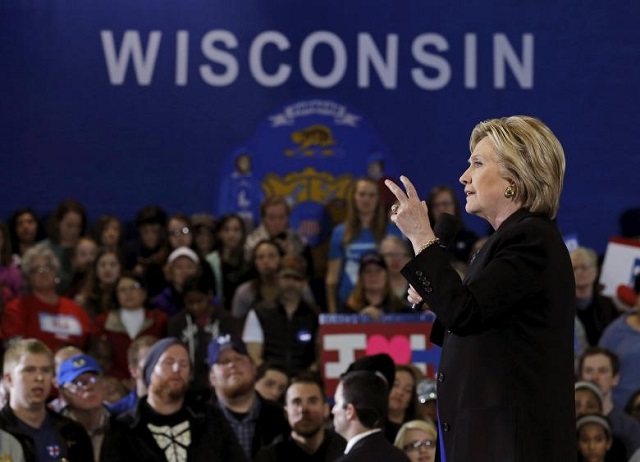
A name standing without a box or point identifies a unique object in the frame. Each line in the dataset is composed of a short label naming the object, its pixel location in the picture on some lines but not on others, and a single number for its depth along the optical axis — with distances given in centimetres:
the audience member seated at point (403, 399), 1366
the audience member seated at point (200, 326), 1530
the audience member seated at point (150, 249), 1712
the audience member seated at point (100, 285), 1625
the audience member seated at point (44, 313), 1527
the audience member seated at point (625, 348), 1507
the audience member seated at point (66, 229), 1769
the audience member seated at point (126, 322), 1547
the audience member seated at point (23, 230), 1792
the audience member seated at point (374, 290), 1577
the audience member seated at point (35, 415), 1191
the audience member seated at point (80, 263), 1700
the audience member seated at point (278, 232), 1765
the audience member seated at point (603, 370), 1459
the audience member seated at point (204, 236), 1791
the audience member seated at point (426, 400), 1362
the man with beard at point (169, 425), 1202
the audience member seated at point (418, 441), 1225
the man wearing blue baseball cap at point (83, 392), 1330
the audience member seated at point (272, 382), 1409
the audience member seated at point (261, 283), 1628
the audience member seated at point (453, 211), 1741
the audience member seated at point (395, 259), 1625
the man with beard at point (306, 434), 1221
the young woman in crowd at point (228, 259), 1713
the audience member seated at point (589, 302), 1633
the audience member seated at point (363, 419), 997
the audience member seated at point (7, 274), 1612
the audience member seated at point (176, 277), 1642
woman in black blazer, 568
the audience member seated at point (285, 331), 1547
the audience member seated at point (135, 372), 1305
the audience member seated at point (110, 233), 1778
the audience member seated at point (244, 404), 1297
